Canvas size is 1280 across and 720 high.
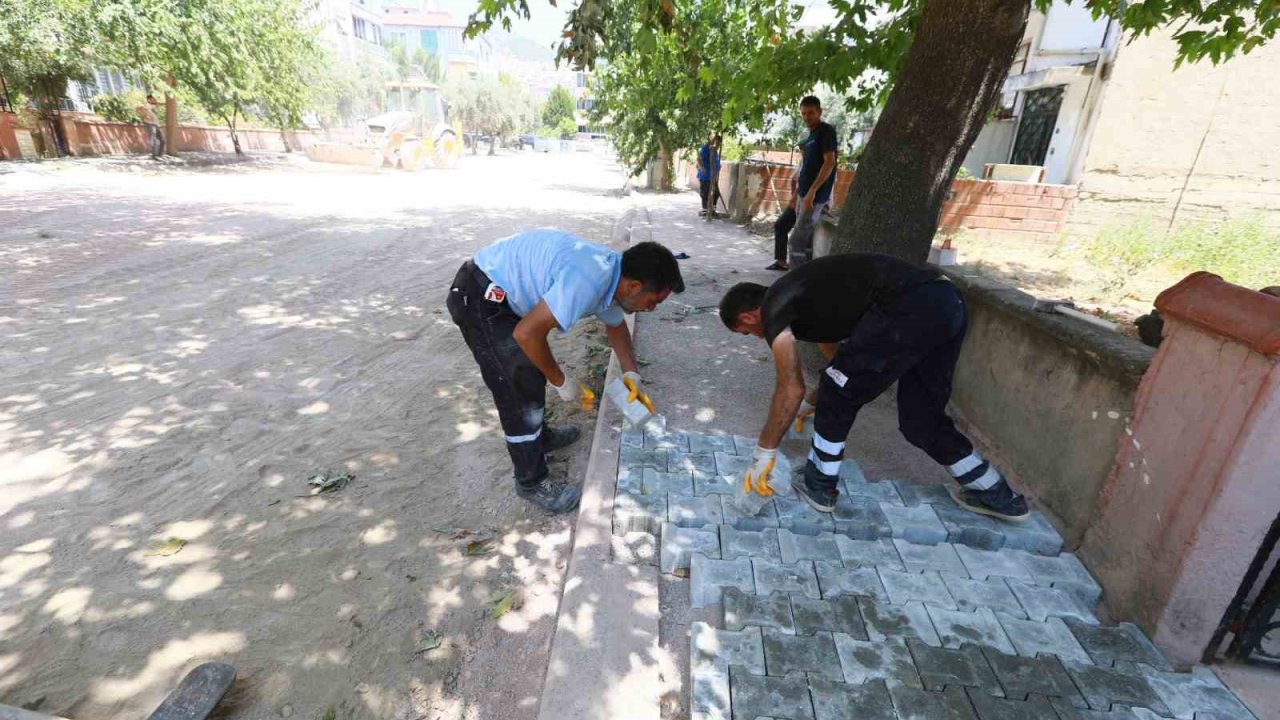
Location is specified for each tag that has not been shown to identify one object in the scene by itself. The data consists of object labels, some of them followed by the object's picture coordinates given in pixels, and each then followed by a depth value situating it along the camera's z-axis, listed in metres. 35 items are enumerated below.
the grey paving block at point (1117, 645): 2.16
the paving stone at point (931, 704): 1.90
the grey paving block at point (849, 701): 1.88
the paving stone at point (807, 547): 2.56
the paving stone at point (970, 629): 2.20
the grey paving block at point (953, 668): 2.02
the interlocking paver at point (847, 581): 2.40
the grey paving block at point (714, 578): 2.40
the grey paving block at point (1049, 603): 2.35
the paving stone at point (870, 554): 2.56
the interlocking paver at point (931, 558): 2.56
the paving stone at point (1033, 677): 1.99
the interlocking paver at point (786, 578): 2.39
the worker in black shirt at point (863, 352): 2.61
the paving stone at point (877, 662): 2.02
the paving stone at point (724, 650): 2.03
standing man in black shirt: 6.53
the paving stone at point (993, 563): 2.55
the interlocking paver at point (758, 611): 2.22
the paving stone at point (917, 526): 2.74
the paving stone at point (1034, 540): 2.72
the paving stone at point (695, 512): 2.74
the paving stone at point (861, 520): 2.75
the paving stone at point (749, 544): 2.57
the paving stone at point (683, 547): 2.57
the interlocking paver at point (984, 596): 2.37
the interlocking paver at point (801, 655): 2.02
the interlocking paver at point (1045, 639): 2.18
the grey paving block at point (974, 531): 2.74
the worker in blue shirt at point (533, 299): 2.60
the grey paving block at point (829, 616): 2.21
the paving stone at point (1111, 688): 1.98
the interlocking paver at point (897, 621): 2.21
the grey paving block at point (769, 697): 1.87
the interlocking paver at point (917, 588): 2.38
